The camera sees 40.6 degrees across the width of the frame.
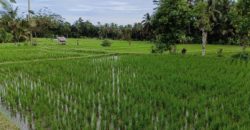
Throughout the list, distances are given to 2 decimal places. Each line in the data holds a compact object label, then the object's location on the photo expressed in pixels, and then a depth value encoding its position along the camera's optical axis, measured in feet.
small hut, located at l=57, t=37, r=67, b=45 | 154.87
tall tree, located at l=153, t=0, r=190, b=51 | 85.97
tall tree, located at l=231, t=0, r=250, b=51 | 69.35
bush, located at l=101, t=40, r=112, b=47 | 144.11
